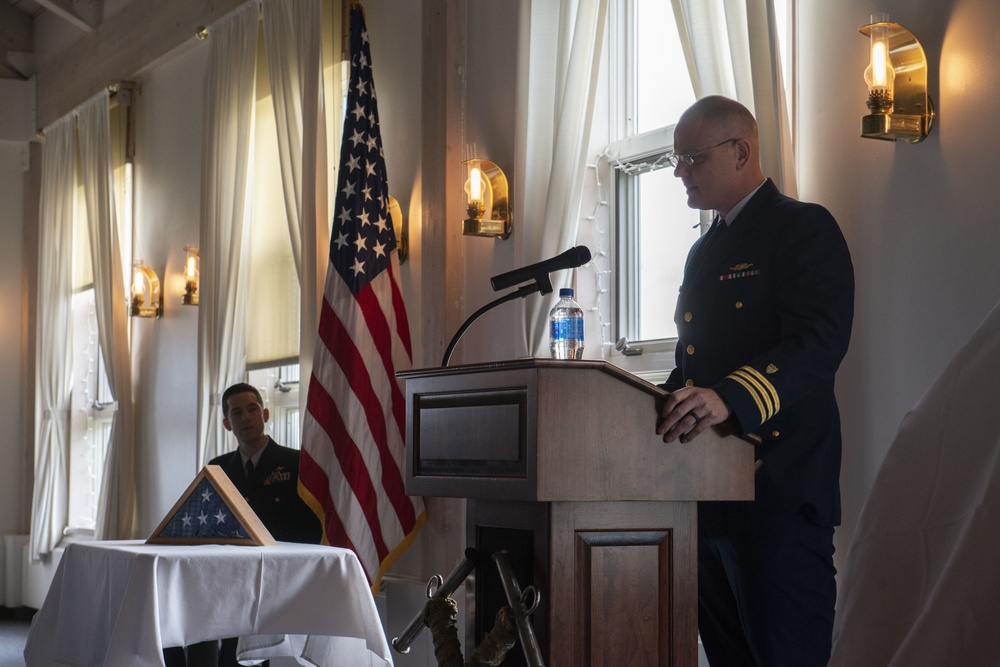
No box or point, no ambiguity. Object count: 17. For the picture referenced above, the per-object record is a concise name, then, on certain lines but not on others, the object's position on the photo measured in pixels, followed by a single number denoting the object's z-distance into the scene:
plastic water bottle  3.70
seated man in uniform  4.88
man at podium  2.17
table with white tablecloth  3.19
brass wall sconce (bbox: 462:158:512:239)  4.46
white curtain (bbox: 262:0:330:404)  5.47
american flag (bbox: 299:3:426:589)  4.75
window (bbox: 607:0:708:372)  3.96
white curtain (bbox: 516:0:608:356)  4.08
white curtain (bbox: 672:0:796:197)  3.15
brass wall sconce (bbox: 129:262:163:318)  7.38
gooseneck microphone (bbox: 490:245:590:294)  2.24
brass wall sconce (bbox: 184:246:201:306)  6.84
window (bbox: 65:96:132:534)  8.53
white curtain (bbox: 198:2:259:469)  6.30
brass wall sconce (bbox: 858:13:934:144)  2.77
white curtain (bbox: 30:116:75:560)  8.62
